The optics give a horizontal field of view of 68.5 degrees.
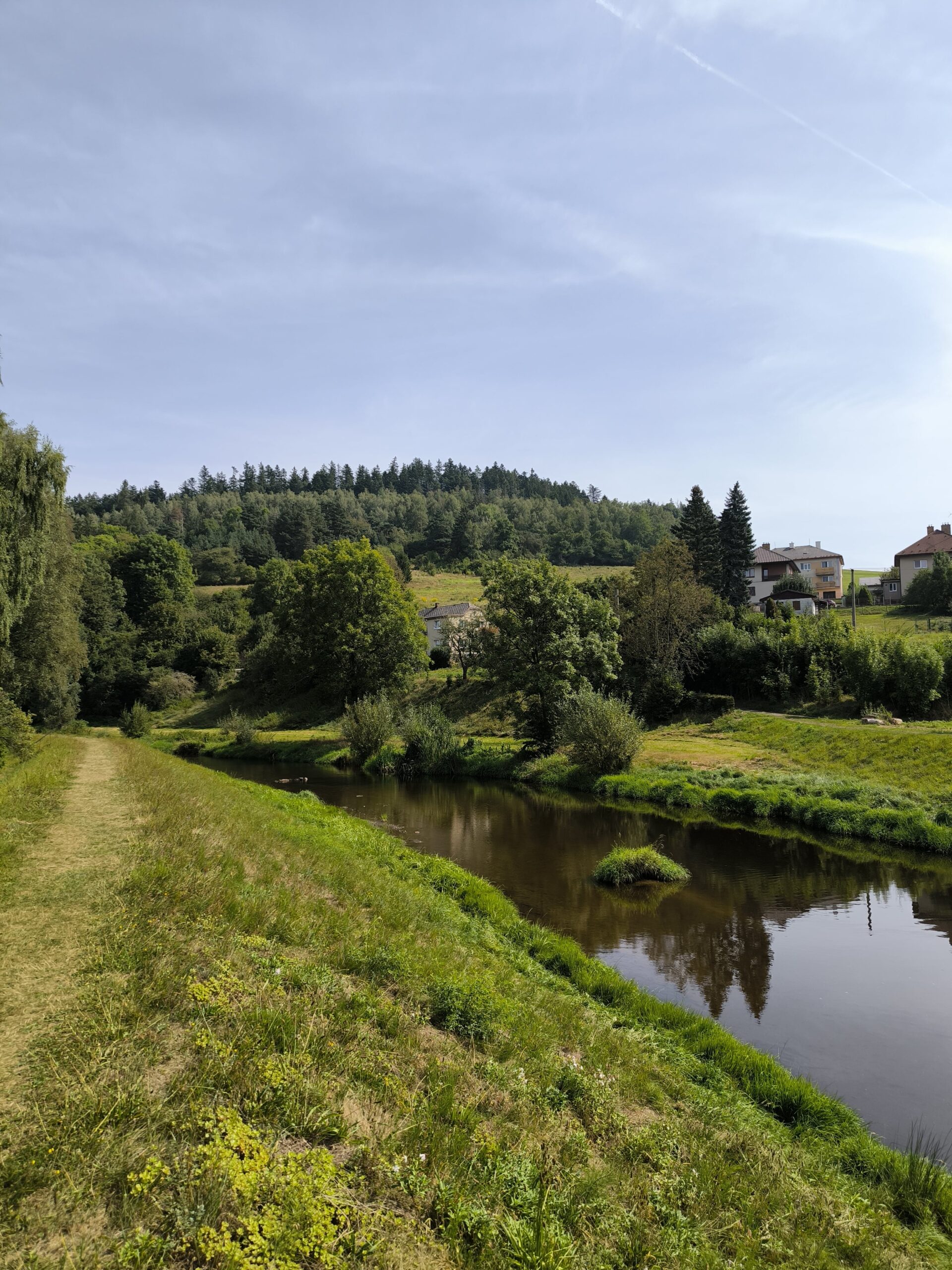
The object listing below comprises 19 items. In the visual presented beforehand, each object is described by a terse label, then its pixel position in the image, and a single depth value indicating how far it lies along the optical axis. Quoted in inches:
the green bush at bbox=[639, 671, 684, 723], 1806.1
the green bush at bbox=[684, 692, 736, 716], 1720.0
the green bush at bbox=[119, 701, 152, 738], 2105.1
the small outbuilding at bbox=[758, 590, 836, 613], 2945.4
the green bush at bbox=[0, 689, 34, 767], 801.6
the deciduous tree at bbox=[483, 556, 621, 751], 1521.9
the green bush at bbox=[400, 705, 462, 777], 1537.9
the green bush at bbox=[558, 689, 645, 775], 1291.8
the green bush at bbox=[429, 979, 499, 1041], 313.1
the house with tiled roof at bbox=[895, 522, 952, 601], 3122.5
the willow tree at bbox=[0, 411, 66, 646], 837.8
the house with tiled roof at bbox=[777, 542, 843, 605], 3695.9
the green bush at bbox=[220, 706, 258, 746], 1936.5
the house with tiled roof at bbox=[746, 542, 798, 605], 3363.7
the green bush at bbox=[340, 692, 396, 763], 1675.7
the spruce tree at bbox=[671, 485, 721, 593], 2795.3
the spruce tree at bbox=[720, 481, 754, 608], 2989.7
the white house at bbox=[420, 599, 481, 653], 3129.9
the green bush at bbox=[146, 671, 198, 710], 2630.4
